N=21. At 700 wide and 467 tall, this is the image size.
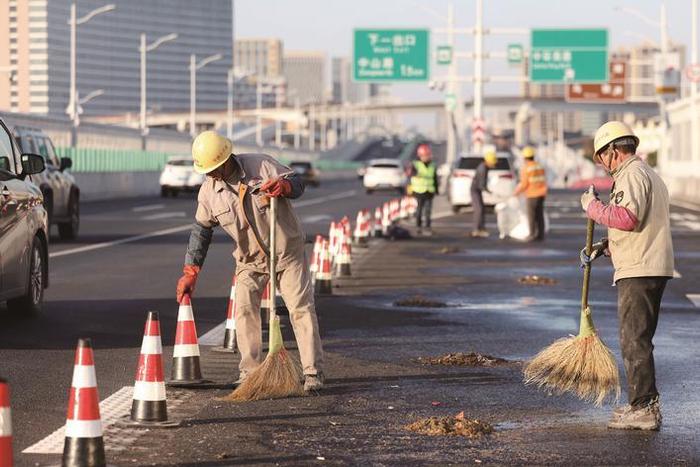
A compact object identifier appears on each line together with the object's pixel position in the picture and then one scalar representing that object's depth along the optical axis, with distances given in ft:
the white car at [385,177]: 228.84
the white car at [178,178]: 190.90
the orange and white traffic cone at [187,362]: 34.01
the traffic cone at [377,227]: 102.32
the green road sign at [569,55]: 219.20
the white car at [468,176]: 142.31
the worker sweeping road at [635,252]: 29.68
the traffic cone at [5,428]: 20.49
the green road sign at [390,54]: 219.41
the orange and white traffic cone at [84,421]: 23.48
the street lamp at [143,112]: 246.04
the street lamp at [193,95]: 327.06
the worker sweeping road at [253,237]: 33.04
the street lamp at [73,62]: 224.94
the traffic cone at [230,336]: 41.27
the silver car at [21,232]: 44.55
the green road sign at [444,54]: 209.77
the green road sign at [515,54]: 207.51
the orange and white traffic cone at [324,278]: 58.86
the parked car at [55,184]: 87.30
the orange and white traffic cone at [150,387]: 28.55
